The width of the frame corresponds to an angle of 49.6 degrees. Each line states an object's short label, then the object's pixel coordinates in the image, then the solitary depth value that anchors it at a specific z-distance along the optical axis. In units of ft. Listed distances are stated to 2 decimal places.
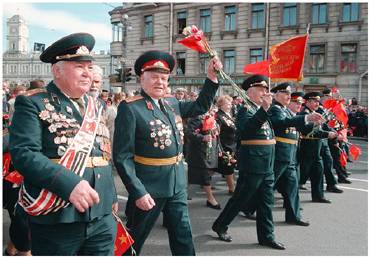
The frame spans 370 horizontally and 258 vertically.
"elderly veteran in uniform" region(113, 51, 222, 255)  11.03
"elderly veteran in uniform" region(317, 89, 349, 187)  25.77
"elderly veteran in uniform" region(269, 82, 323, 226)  17.99
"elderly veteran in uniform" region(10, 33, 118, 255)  7.38
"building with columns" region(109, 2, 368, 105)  83.20
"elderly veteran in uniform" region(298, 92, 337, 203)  23.08
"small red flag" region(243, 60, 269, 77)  18.65
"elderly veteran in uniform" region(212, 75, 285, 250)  15.58
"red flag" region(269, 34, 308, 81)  17.29
